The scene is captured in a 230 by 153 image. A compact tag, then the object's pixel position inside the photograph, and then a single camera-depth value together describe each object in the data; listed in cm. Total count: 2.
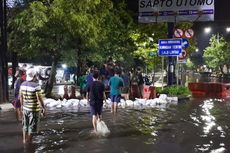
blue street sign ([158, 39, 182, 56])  2439
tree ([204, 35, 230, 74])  6000
